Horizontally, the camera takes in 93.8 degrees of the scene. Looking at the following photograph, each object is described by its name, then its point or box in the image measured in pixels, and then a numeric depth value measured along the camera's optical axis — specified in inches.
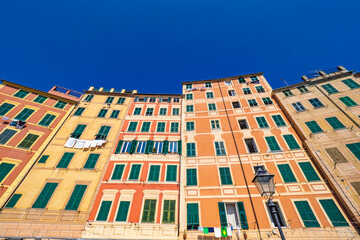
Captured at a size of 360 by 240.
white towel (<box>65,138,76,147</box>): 748.6
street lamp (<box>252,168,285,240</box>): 290.0
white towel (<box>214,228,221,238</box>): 500.6
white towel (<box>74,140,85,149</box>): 749.0
